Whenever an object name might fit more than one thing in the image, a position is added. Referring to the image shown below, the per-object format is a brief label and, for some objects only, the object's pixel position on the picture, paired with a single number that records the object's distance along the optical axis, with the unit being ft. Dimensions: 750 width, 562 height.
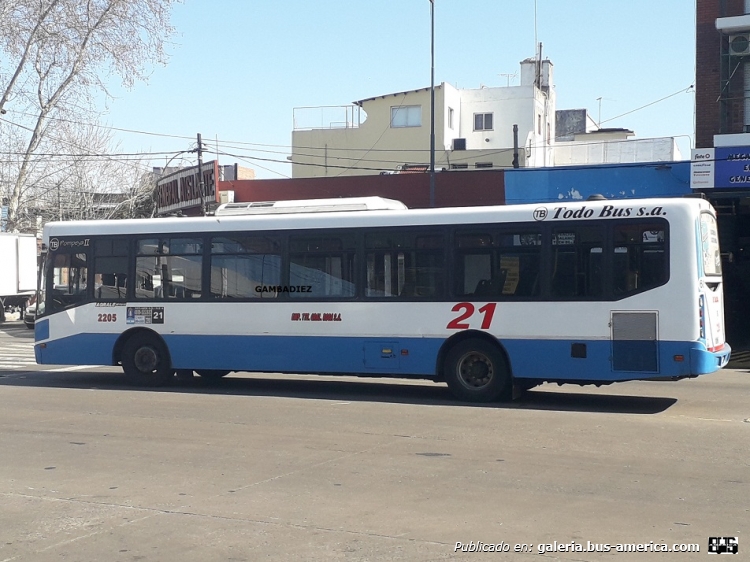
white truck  125.18
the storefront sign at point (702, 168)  81.15
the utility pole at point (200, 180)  110.16
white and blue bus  41.22
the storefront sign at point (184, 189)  112.47
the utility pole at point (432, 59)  96.48
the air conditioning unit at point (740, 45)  82.07
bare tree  122.11
